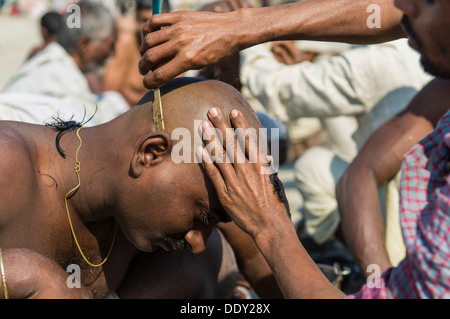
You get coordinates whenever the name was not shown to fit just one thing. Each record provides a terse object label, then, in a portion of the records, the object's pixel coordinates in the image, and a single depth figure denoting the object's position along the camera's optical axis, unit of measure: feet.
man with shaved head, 6.82
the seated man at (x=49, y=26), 22.22
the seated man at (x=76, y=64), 15.84
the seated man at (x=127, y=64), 22.65
